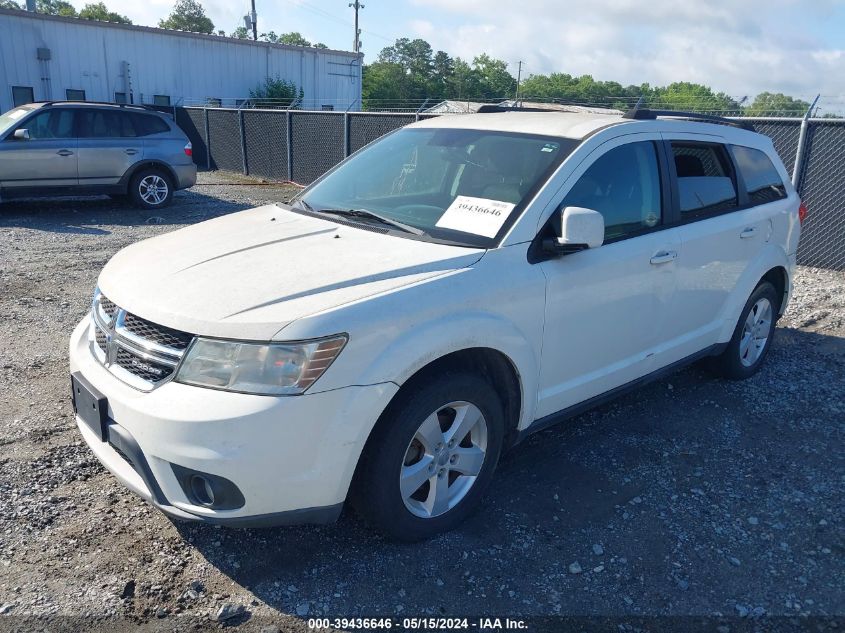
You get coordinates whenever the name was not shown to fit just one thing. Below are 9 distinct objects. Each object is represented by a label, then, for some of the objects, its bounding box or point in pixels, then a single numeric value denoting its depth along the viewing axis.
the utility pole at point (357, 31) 60.64
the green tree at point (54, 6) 84.75
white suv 2.52
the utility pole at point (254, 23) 43.78
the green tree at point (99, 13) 76.75
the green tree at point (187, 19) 86.50
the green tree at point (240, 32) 90.25
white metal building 21.84
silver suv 10.95
